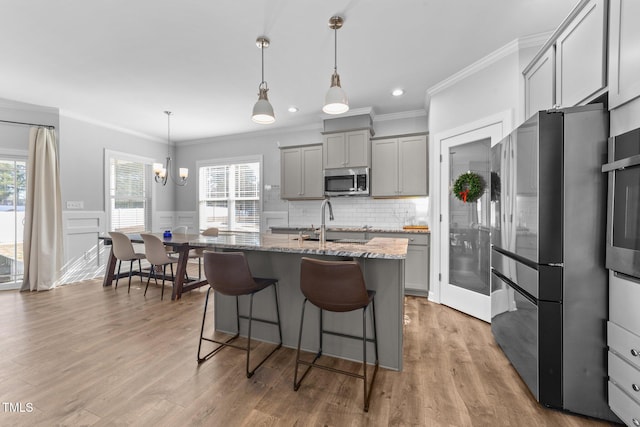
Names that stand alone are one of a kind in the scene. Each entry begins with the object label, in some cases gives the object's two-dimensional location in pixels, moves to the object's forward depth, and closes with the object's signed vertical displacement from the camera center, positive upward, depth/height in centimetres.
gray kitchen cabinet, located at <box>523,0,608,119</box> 174 +107
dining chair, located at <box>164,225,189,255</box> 548 -41
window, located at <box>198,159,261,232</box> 577 +31
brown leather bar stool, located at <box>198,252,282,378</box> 203 -48
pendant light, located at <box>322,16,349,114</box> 220 +88
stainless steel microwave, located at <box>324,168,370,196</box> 442 +45
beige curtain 416 -14
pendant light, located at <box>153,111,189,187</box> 455 +66
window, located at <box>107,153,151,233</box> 527 +31
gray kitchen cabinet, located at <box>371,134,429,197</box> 415 +66
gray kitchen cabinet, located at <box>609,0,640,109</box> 146 +87
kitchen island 206 -69
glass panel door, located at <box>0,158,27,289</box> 422 -16
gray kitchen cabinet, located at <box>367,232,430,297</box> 386 -74
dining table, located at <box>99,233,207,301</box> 380 -82
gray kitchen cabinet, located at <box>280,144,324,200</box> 486 +66
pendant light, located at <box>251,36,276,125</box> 241 +85
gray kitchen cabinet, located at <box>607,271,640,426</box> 139 -71
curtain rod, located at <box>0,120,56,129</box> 414 +127
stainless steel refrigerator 160 -28
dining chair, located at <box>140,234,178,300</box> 386 -58
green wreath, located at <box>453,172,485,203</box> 306 +26
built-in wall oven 138 +3
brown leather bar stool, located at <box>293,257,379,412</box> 170 -48
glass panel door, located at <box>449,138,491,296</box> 307 -17
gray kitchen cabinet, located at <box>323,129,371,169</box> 442 +97
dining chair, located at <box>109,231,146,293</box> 419 -58
